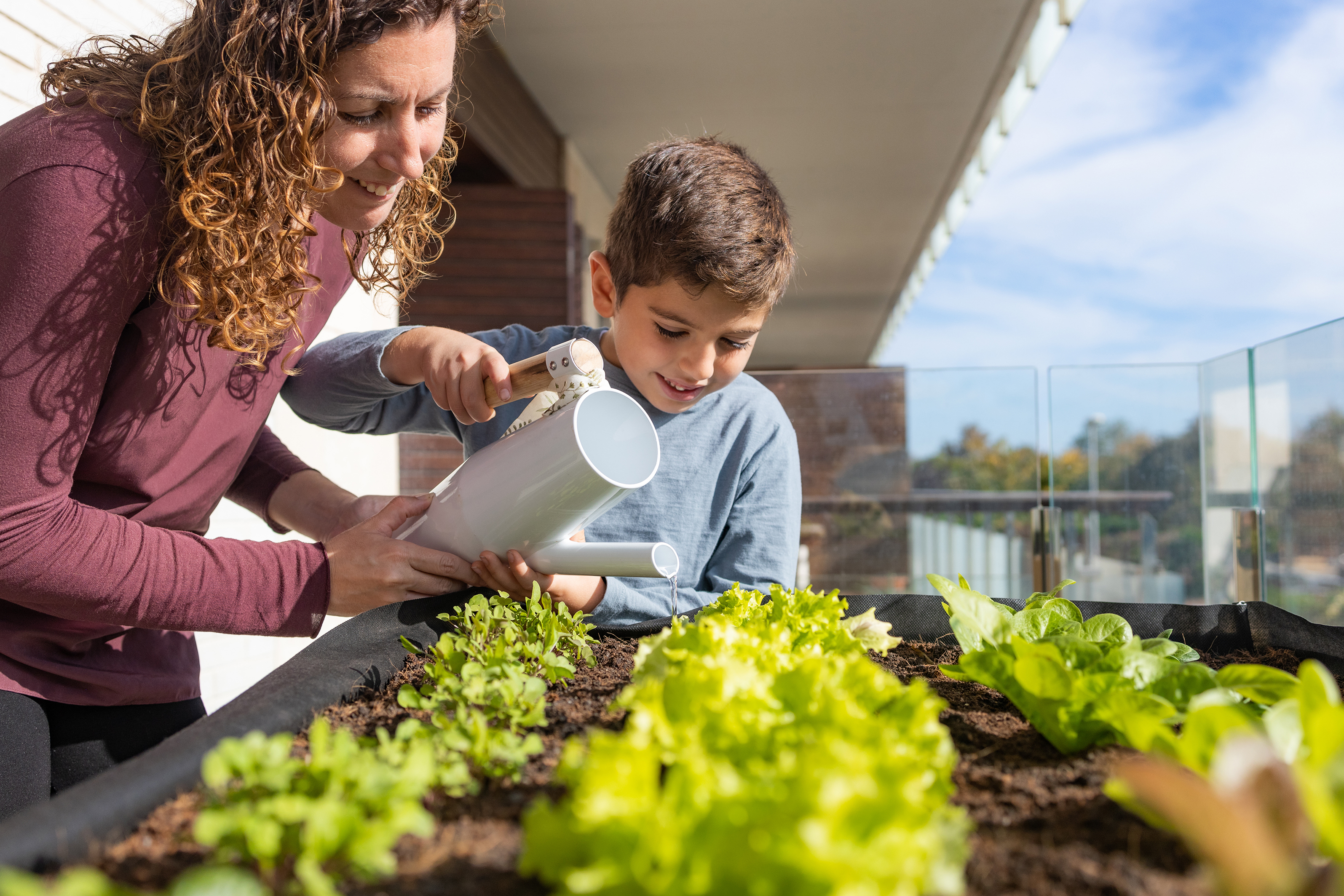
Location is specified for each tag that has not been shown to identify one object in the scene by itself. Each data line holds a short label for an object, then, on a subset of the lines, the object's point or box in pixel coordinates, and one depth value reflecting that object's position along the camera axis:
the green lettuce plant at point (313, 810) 0.36
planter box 0.44
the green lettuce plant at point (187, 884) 0.29
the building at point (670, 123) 3.12
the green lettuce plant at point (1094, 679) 0.58
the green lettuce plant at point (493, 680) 0.55
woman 0.78
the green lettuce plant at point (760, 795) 0.30
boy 1.14
